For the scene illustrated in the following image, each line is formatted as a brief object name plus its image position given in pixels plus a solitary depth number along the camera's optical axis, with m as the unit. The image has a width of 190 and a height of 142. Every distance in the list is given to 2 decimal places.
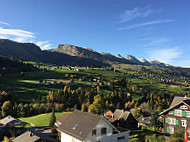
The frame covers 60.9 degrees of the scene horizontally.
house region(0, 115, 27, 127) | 78.12
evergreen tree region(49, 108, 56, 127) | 73.54
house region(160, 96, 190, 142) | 43.00
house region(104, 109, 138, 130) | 72.94
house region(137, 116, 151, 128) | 86.97
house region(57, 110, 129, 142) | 29.98
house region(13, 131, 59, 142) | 41.56
